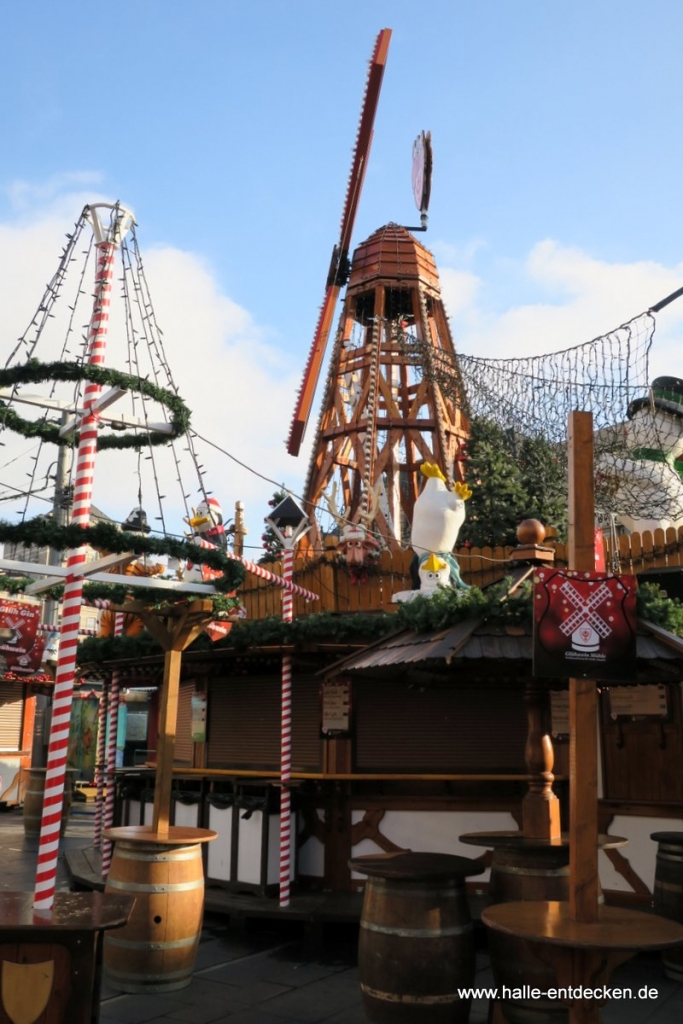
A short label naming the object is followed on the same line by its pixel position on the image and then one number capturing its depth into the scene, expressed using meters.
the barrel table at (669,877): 7.74
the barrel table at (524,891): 6.13
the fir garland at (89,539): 6.62
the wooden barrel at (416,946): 6.02
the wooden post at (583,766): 5.05
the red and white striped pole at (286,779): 9.38
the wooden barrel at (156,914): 7.27
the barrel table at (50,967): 5.24
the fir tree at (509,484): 18.09
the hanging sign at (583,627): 5.04
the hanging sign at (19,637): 13.64
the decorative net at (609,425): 13.41
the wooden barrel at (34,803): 17.45
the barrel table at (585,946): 4.59
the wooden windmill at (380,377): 25.30
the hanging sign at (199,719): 12.12
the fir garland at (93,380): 6.82
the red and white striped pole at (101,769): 12.15
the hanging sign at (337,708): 10.49
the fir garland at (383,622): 7.61
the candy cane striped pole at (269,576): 10.20
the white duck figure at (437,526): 10.93
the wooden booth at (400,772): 9.33
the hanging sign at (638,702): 9.38
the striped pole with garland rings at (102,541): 6.41
